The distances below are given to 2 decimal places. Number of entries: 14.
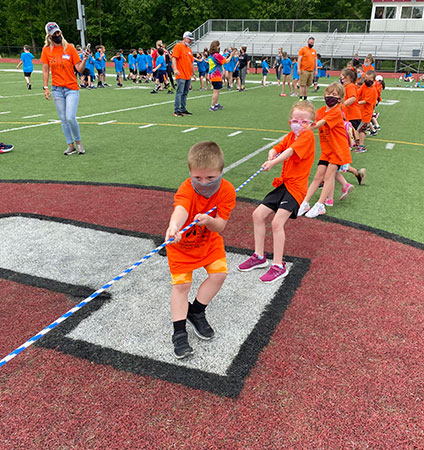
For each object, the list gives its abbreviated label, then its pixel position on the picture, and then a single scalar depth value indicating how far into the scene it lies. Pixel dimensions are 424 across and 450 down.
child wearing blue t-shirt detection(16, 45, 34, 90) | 18.73
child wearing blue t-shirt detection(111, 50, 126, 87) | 22.14
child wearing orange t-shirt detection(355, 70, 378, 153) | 8.45
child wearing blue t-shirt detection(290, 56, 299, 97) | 19.24
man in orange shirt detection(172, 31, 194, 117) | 11.54
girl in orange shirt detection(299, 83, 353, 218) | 4.97
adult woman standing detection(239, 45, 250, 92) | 19.78
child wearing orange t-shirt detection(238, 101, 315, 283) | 3.62
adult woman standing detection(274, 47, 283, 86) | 26.00
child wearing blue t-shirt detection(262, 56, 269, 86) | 23.39
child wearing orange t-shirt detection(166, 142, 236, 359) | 2.39
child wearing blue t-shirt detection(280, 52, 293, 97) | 19.56
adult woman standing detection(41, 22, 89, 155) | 7.18
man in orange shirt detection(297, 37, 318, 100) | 14.46
